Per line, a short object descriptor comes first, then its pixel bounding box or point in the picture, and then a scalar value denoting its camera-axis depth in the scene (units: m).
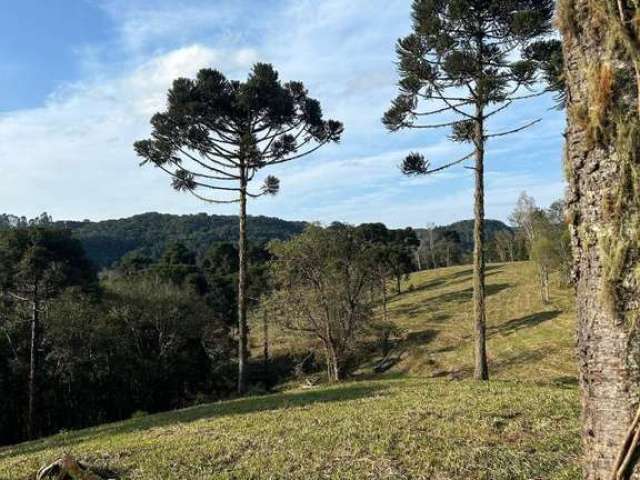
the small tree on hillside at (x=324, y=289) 19.77
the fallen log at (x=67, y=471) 4.98
